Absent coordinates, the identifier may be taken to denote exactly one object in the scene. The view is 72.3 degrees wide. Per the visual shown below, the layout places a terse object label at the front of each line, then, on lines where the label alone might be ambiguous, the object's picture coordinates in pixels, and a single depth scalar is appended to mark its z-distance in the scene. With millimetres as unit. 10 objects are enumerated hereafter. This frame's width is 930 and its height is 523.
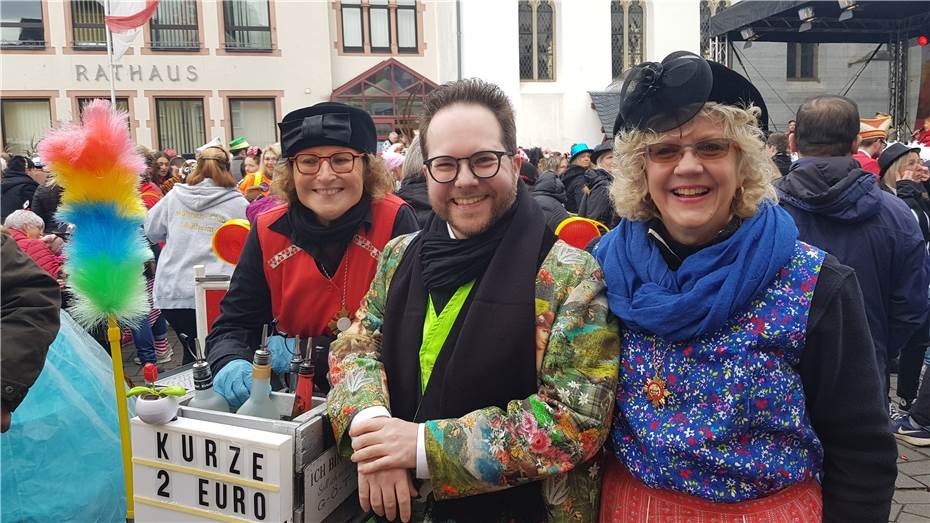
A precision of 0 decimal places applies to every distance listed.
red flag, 10172
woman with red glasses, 2422
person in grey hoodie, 5109
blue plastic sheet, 2732
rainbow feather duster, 2658
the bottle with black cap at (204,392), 1966
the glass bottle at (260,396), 1883
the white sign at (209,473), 1605
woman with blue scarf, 1468
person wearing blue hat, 7793
